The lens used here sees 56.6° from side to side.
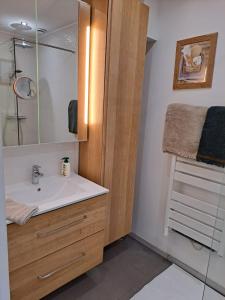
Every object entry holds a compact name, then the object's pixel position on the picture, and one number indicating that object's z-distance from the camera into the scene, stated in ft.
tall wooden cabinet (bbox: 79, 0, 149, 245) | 4.84
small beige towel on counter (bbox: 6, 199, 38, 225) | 3.52
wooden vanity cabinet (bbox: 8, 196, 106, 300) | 3.85
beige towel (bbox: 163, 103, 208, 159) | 5.13
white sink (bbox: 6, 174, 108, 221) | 4.38
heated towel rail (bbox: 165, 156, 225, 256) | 5.16
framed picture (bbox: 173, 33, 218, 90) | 5.12
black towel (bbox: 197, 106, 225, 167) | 4.74
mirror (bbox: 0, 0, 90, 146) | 4.28
